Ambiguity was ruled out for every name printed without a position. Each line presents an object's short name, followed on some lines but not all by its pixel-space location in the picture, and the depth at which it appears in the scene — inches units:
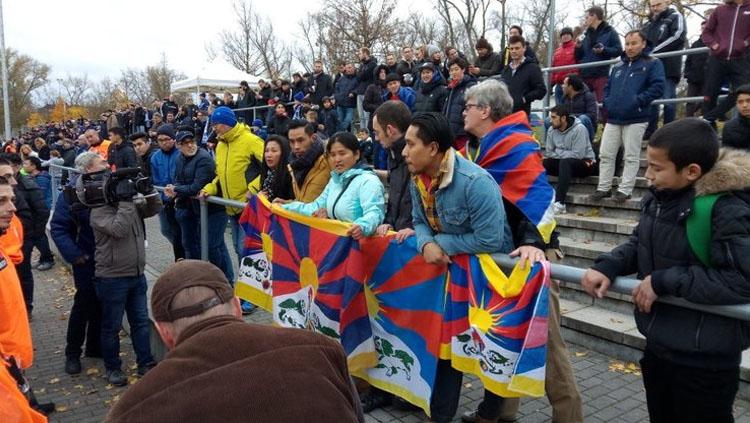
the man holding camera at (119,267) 188.2
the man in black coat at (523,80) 310.7
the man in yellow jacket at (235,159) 244.1
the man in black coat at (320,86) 588.4
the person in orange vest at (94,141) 414.9
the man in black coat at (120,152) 349.1
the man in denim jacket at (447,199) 115.6
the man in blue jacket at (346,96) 535.6
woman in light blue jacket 149.5
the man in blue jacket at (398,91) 421.4
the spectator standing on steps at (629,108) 258.2
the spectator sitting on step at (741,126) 198.2
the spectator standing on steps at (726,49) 243.1
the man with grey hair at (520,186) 123.2
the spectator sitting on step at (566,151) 287.6
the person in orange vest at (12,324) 127.3
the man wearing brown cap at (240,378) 52.6
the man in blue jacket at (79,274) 198.4
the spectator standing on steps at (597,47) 345.1
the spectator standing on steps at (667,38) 309.0
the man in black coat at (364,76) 521.3
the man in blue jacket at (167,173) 282.5
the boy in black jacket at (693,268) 80.4
